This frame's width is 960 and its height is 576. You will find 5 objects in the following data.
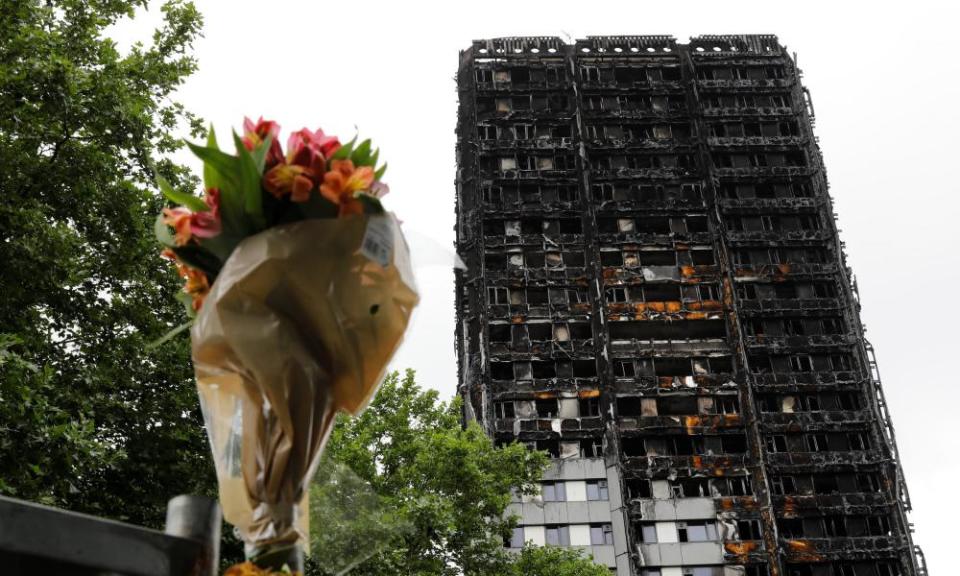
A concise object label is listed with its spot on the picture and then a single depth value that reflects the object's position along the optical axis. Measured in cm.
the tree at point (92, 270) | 977
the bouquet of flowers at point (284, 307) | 241
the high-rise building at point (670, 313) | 4206
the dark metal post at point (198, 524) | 229
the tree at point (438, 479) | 1636
